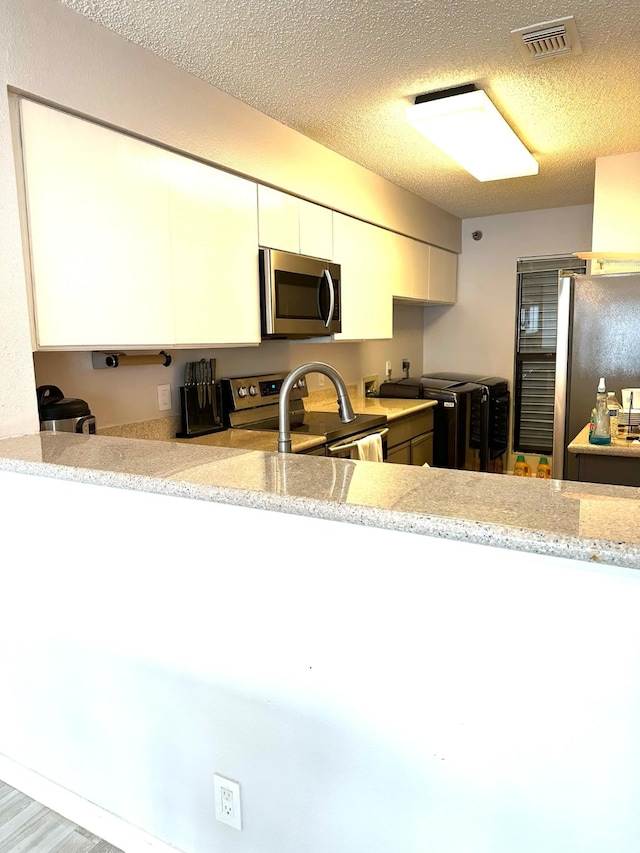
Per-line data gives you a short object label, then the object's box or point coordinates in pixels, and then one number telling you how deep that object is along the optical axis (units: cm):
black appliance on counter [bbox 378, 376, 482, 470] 409
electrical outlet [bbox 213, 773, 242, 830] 128
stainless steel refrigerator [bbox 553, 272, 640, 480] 288
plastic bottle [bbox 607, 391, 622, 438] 275
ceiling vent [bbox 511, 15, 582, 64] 187
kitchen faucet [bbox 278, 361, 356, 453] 158
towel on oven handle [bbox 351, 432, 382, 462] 292
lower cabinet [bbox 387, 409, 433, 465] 355
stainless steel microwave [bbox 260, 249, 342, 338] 262
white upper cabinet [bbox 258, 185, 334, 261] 261
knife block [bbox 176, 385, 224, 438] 263
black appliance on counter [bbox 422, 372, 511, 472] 439
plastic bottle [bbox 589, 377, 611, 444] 251
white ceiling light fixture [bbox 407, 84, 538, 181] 232
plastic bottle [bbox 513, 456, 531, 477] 483
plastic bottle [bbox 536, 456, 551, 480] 466
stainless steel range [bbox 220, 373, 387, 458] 287
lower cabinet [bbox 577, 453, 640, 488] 247
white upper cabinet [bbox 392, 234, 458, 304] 392
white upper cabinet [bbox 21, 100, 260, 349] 170
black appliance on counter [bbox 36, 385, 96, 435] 186
